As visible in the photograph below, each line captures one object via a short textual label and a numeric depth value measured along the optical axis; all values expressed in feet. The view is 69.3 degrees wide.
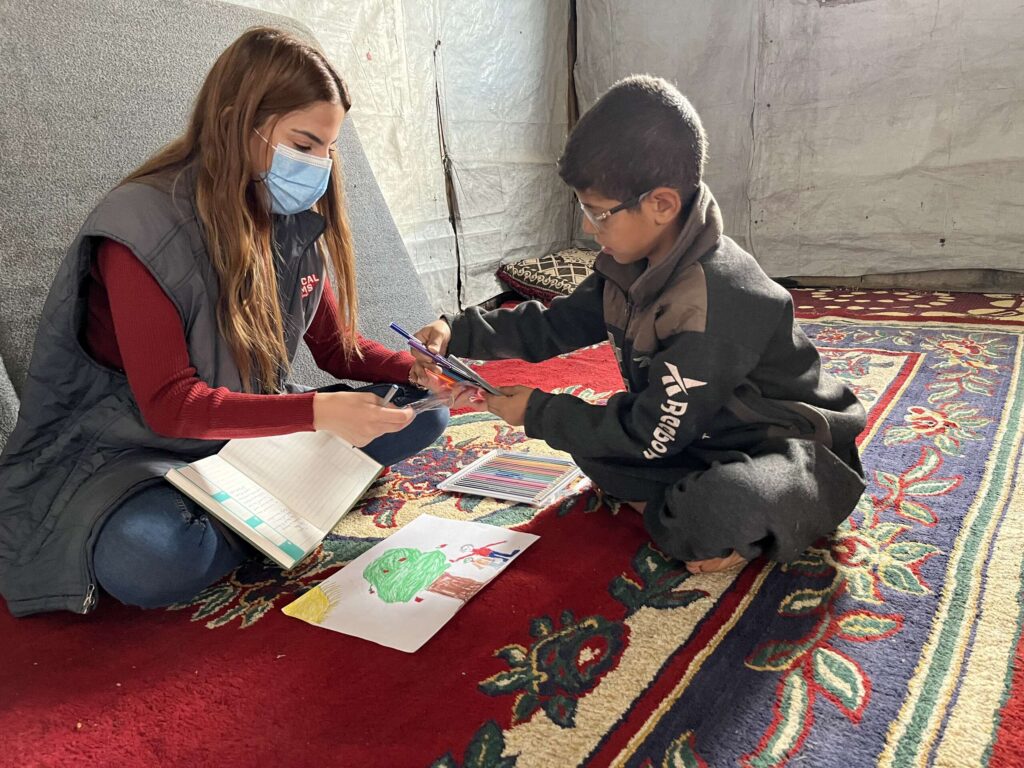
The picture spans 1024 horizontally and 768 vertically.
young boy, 3.31
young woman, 3.24
